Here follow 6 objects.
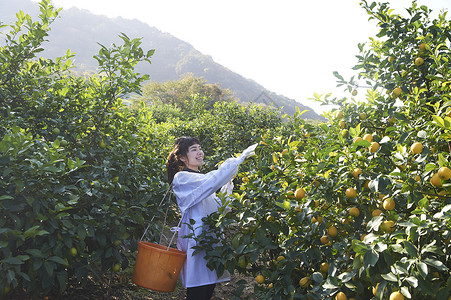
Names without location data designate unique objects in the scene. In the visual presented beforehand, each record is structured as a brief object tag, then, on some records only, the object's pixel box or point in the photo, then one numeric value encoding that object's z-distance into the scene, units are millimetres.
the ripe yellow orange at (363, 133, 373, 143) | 1722
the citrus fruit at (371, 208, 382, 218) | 1588
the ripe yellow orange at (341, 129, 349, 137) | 2072
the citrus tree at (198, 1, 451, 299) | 1317
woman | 2494
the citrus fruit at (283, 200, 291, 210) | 1868
